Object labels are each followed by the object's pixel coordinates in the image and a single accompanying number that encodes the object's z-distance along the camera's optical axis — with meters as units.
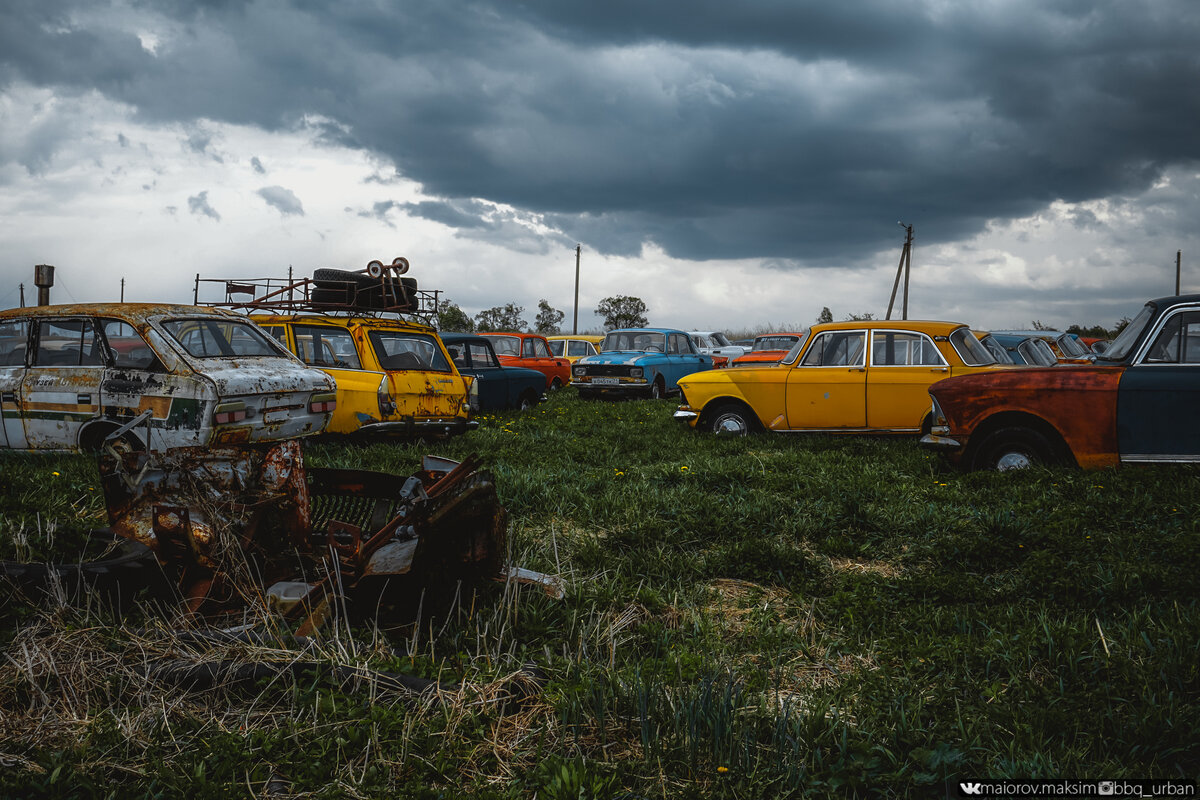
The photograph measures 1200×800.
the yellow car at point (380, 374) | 7.91
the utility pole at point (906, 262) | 34.59
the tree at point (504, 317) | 40.66
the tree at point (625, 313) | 43.00
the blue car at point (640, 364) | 15.94
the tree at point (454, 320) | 33.53
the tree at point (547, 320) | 42.50
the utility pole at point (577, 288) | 45.81
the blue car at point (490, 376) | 12.23
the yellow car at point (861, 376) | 8.71
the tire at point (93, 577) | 3.38
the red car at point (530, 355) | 16.98
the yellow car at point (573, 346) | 20.20
